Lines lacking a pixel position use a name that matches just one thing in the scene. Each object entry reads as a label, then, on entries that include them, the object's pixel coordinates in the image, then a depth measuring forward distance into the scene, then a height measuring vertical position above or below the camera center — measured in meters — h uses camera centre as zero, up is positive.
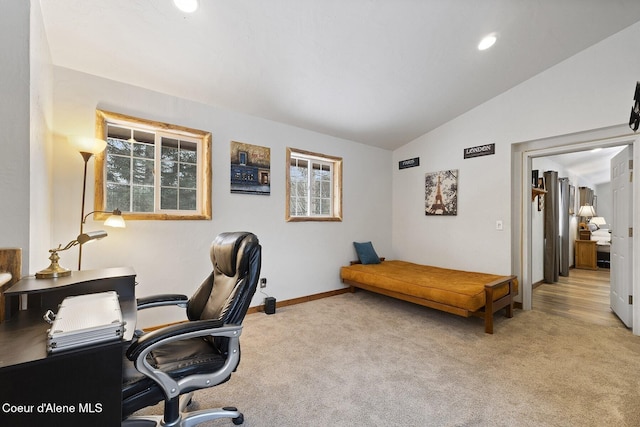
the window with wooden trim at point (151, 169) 2.72 +0.50
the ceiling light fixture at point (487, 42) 2.76 +1.77
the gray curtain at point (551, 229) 5.07 -0.23
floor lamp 2.20 +0.56
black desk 0.87 -0.55
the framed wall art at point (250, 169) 3.41 +0.61
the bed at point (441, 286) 2.96 -0.84
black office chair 1.19 -0.66
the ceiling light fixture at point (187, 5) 2.02 +1.56
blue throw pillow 4.53 -0.61
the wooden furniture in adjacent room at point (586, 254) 6.26 -0.87
